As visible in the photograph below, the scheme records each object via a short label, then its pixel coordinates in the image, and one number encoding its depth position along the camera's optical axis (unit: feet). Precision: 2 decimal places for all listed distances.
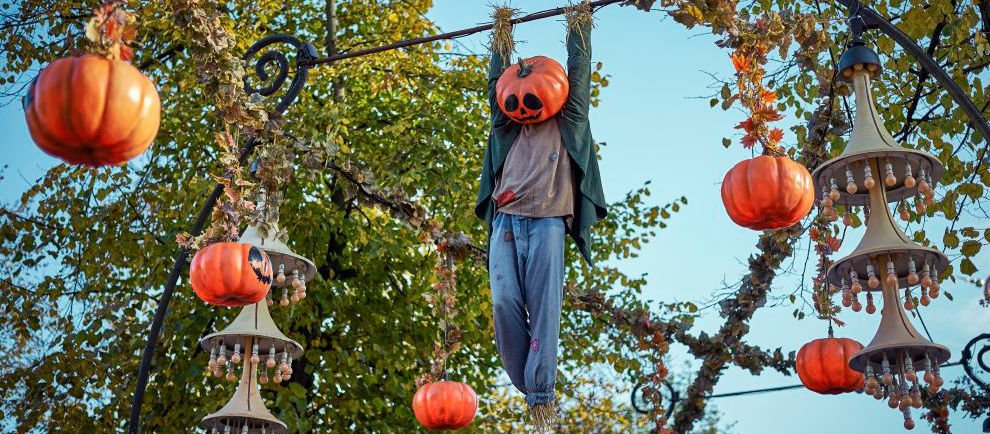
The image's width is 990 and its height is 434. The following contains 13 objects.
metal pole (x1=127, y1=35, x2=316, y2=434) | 23.24
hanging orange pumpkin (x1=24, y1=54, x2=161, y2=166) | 12.76
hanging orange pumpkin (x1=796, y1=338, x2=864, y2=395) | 20.70
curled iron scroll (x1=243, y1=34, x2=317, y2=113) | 23.13
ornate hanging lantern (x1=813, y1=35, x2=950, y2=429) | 18.38
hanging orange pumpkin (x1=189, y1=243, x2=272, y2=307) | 19.95
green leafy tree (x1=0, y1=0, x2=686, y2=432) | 42.16
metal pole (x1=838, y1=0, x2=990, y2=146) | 19.15
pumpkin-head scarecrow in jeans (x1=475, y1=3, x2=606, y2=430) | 18.11
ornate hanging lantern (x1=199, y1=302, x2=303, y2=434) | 23.49
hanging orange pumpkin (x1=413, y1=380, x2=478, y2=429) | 23.04
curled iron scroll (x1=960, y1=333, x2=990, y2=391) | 24.38
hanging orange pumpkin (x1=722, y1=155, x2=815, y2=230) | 17.53
